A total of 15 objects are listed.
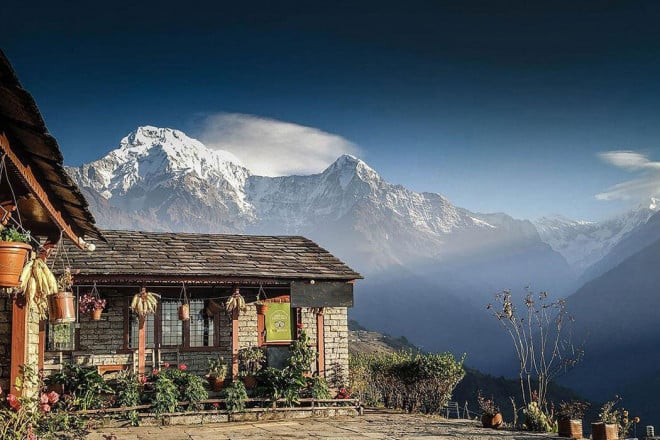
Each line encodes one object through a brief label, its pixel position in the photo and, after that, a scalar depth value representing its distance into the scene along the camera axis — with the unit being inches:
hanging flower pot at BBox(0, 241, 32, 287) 224.2
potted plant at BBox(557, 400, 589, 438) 440.8
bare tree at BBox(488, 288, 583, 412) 535.5
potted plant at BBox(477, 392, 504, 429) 505.4
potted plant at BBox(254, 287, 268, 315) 633.0
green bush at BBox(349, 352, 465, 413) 653.3
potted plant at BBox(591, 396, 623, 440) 416.8
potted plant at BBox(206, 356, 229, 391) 574.6
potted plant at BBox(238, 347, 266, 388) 617.6
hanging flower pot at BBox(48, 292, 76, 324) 319.0
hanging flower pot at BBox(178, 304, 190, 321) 597.6
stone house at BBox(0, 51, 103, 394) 202.5
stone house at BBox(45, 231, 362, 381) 585.3
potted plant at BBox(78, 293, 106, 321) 565.6
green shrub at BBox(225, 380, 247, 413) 545.0
